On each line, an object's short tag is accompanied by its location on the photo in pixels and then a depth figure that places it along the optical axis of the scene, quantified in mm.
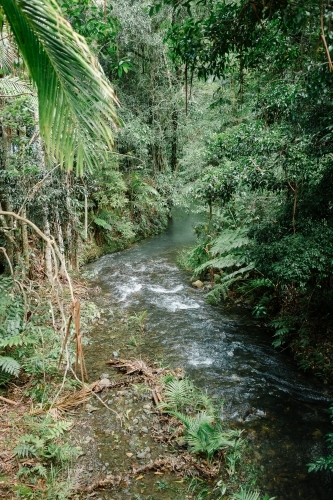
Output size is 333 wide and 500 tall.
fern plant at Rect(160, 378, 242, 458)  3873
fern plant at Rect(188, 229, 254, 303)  7802
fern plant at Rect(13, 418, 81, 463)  3654
